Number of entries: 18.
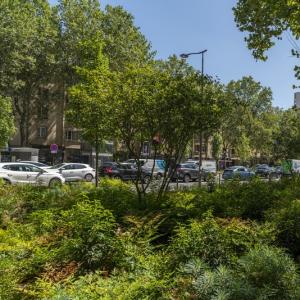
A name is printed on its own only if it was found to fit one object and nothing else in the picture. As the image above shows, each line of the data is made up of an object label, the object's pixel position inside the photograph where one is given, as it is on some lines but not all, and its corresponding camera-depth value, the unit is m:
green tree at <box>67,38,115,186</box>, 11.06
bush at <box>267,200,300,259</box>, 6.22
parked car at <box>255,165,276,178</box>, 55.90
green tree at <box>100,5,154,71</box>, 44.56
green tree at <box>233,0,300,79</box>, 12.71
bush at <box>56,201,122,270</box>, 5.38
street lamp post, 30.83
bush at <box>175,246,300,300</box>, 3.81
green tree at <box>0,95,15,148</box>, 33.69
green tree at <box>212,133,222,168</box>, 75.31
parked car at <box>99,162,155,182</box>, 34.81
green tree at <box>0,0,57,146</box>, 36.06
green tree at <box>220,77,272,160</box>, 75.69
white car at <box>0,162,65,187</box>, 25.47
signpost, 40.12
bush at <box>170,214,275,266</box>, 5.10
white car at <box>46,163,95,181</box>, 32.03
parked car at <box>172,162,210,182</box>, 40.19
